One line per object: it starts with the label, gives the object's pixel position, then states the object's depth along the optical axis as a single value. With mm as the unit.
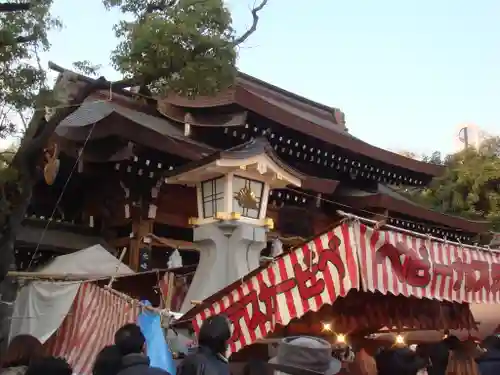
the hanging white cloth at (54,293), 7699
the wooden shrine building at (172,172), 9742
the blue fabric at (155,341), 5211
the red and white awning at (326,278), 4879
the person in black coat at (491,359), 4066
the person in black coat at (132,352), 3131
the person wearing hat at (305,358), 2785
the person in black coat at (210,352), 3547
